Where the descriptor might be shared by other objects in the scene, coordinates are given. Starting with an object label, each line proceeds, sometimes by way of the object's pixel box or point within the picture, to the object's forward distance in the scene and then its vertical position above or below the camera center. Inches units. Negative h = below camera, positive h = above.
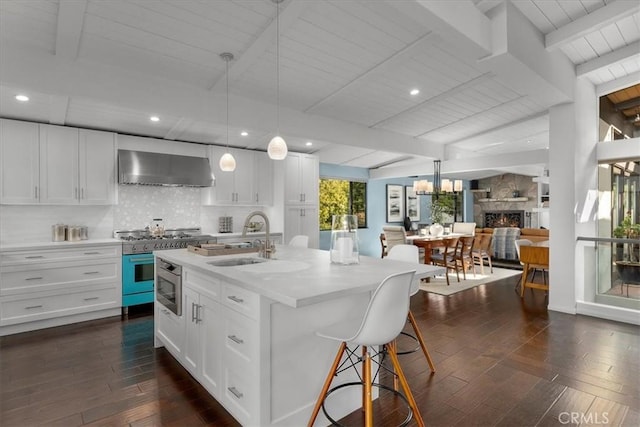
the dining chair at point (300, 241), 154.7 -13.8
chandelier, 287.7 +22.4
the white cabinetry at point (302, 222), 236.5 -8.1
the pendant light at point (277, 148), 117.3 +21.8
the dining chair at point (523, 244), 201.1 -20.0
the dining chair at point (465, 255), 238.7 -31.5
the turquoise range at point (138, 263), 167.9 -25.9
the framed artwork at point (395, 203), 371.6 +8.9
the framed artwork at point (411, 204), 392.6 +8.3
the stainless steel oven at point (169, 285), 105.8 -24.5
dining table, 236.8 -22.2
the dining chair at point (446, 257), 230.4 -31.3
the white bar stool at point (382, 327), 64.6 -22.6
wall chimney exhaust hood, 177.5 +23.1
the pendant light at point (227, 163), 144.4 +20.3
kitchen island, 69.9 -26.7
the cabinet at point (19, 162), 148.6 +21.9
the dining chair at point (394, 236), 247.6 -18.4
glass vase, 91.6 -8.3
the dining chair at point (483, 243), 296.1 -28.4
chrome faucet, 104.5 -11.9
